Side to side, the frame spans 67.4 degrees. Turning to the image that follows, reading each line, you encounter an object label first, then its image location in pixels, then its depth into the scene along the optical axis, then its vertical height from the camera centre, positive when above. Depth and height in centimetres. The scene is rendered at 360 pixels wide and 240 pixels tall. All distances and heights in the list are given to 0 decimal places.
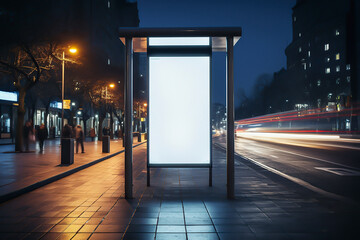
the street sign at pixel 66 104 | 2015 +161
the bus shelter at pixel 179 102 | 671 +58
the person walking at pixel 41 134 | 1719 -54
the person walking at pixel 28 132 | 1705 -40
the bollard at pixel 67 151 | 1136 -109
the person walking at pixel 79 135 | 1673 -59
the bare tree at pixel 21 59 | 1619 +419
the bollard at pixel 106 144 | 1727 -120
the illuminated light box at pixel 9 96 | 2828 +322
